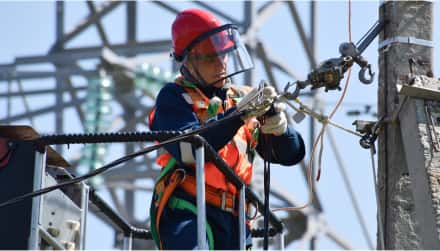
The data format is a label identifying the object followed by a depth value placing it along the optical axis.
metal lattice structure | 34.82
